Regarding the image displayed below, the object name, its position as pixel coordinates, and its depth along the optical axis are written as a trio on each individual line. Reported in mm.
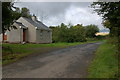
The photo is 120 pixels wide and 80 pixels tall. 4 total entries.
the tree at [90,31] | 37746
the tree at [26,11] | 35862
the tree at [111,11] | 6200
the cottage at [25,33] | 17796
